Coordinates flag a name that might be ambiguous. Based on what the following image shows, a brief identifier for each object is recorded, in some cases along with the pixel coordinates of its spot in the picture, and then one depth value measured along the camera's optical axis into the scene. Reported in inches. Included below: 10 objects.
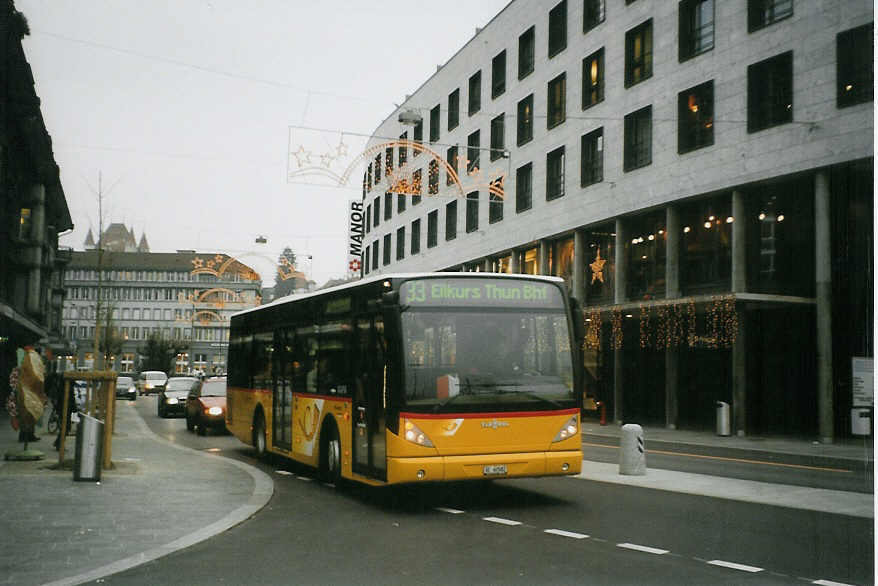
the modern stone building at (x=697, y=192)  924.6
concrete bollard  550.3
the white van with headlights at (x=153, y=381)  2498.8
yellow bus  409.1
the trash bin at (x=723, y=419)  1023.0
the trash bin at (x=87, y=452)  496.7
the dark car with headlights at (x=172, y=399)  1330.0
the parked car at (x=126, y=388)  2138.4
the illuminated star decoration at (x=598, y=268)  1304.1
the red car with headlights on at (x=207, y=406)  967.6
